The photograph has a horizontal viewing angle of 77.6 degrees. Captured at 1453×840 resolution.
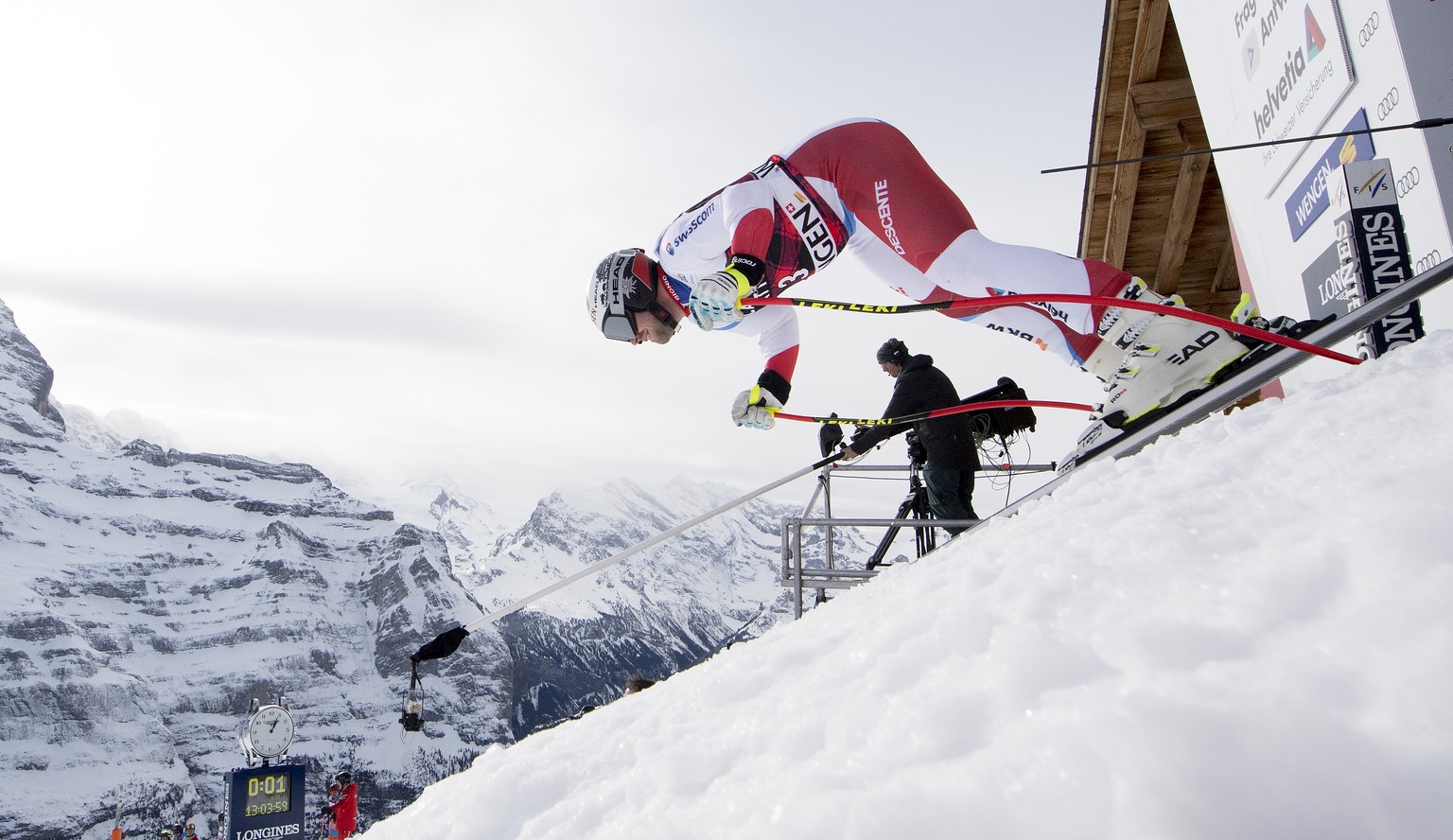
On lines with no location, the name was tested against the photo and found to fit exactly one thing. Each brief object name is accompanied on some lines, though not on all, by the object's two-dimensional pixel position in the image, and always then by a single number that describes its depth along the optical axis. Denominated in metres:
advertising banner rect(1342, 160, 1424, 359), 2.22
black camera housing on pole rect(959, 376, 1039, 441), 4.80
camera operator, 4.35
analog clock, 13.09
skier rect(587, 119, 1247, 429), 2.57
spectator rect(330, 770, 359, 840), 11.69
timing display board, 12.29
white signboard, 3.10
